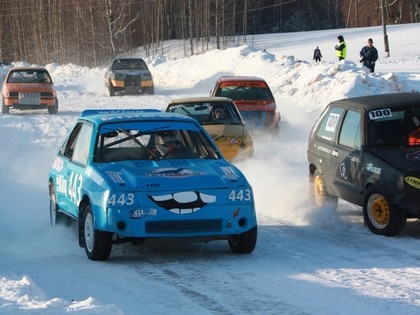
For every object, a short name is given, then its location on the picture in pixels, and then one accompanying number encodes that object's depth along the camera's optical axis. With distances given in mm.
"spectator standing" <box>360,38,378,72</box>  37000
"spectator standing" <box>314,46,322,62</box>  49719
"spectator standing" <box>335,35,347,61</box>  41156
